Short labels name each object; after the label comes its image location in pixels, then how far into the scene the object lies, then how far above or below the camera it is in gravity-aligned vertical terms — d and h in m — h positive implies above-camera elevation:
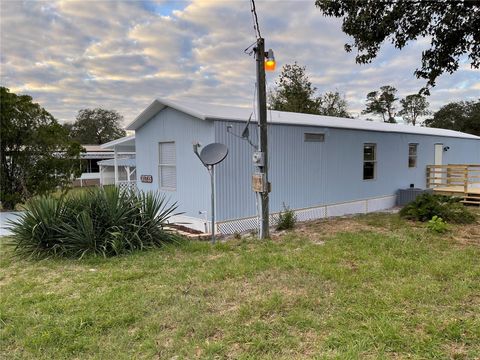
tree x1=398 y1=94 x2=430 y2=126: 43.34 +6.65
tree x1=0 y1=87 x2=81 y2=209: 10.86 +0.52
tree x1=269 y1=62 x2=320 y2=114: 24.52 +5.08
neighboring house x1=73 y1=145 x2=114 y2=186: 25.30 +0.02
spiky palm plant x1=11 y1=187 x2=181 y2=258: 5.55 -1.00
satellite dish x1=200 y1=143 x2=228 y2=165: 6.23 +0.19
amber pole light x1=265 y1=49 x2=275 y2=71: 6.09 +1.79
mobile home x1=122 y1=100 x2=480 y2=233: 7.65 +0.01
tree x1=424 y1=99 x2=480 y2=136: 33.69 +4.55
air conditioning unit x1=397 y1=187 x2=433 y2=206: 12.16 -1.16
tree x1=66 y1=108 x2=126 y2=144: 41.88 +4.71
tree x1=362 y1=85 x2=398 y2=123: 43.19 +7.44
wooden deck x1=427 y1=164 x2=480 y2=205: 11.94 -0.84
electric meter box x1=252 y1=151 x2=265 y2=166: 6.25 +0.09
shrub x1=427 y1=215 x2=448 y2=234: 6.61 -1.23
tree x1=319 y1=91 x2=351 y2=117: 28.08 +4.82
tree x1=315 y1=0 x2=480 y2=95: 6.67 +2.71
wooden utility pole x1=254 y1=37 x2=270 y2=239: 6.24 +0.88
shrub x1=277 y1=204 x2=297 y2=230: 7.63 -1.28
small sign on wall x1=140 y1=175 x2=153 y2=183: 9.41 -0.37
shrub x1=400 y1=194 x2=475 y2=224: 7.77 -1.12
